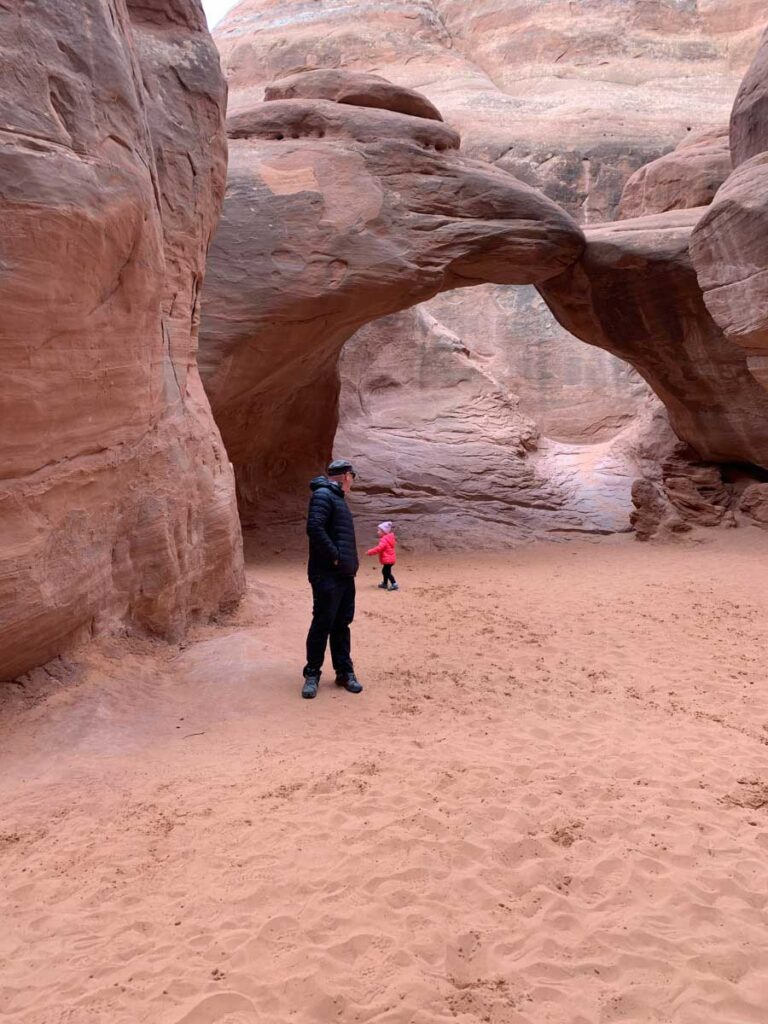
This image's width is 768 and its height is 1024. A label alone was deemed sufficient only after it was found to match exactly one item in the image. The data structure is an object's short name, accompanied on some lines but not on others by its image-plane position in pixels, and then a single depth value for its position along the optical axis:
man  5.64
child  9.79
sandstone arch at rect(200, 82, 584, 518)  10.88
